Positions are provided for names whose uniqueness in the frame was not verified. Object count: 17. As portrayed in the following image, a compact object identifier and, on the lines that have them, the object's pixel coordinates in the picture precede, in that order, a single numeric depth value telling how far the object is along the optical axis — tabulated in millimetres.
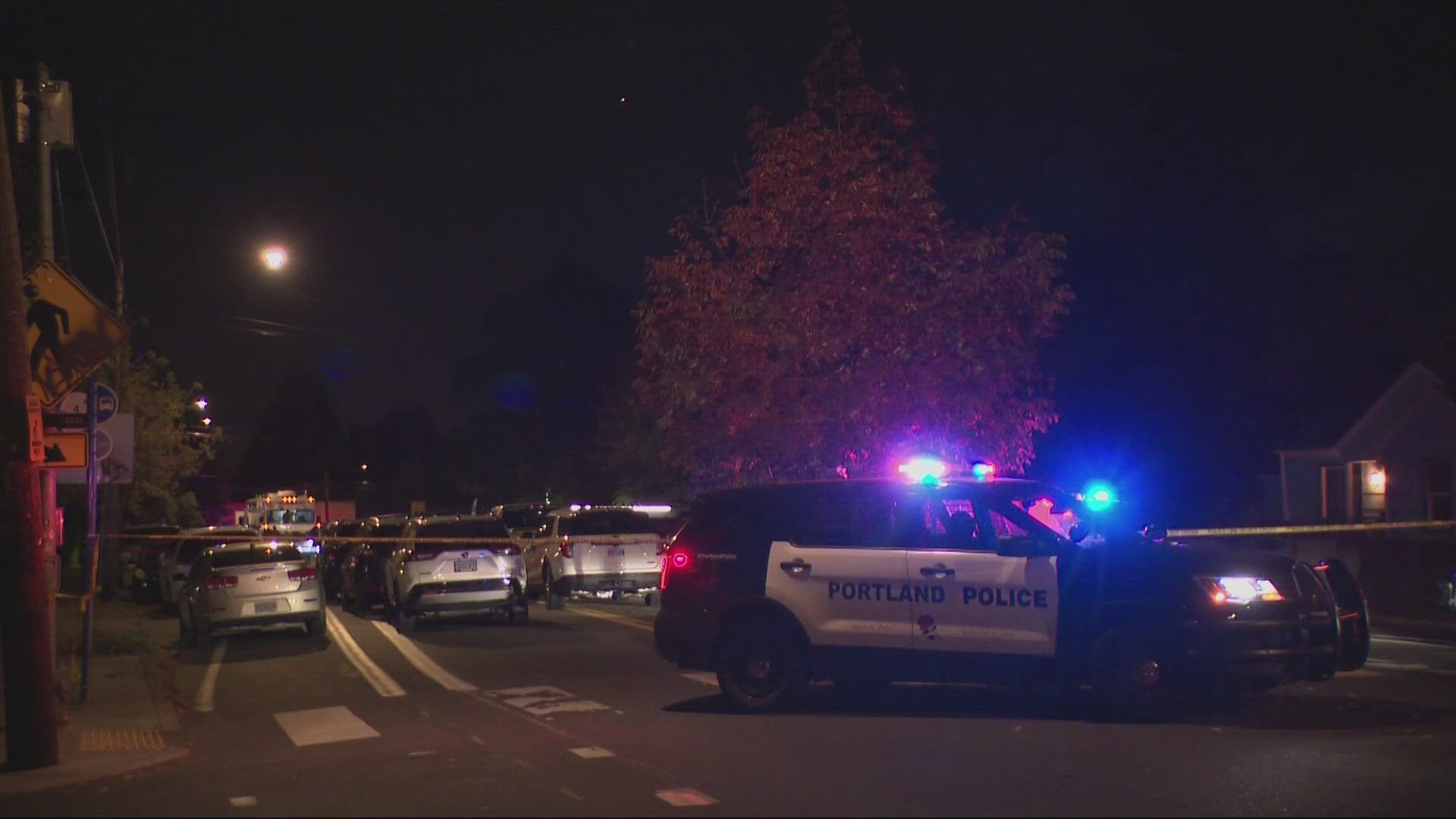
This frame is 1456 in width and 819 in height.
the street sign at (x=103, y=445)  14641
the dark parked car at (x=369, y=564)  24125
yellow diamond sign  12016
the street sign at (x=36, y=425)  10359
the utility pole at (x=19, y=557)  10289
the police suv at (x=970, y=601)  11117
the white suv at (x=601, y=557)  24297
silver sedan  19875
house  32906
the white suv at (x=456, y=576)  21062
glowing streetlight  21750
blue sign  13984
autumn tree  18250
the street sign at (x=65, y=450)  11898
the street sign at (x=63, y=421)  11914
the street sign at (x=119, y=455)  17047
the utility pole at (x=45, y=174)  14438
